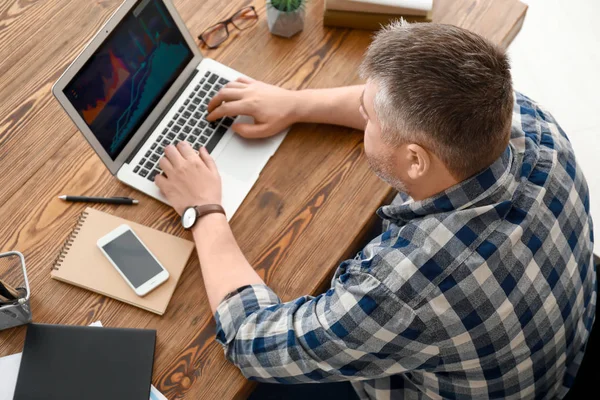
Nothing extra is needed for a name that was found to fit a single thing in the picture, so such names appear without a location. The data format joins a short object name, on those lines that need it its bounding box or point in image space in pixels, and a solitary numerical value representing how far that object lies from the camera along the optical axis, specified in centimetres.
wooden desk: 120
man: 102
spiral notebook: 121
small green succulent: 146
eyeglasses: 152
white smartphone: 122
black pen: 131
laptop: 124
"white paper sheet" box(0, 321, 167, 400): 111
